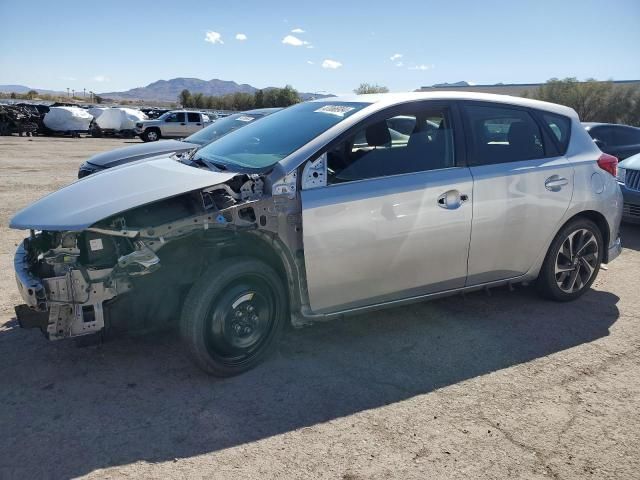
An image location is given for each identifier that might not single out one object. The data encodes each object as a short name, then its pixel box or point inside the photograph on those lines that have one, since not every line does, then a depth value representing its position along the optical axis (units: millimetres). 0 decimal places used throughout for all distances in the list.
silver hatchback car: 3262
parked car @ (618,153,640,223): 7766
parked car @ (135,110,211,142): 28922
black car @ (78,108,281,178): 7742
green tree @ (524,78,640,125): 37250
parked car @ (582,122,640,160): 10430
